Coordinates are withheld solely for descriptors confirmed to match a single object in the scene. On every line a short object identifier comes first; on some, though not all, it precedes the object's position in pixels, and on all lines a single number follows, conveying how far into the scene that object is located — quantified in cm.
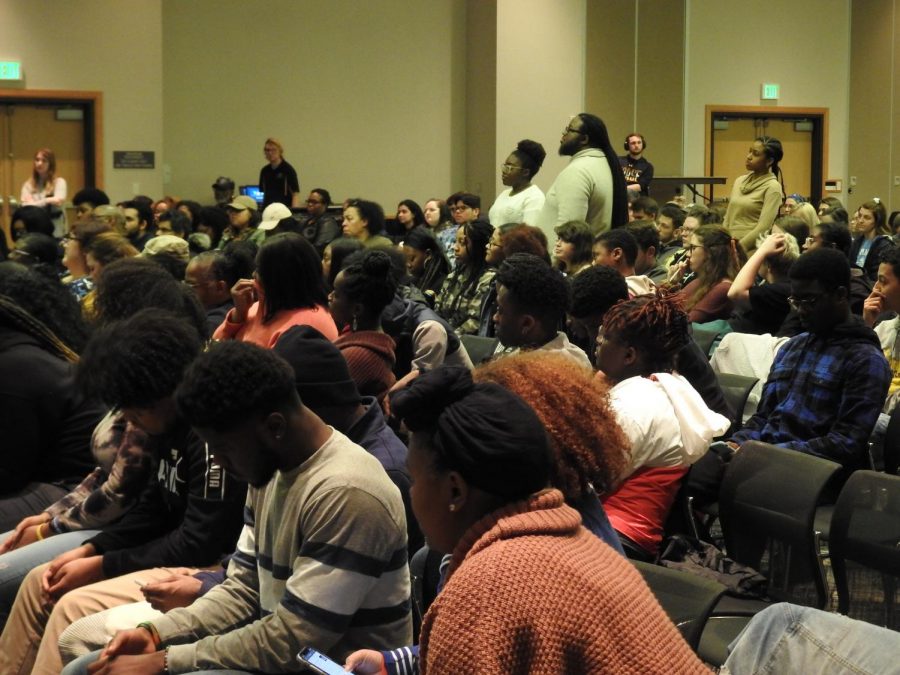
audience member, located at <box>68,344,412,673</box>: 221
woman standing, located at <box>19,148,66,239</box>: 1259
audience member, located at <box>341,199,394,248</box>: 823
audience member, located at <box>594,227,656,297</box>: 582
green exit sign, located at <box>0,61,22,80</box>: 1289
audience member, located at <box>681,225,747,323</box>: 604
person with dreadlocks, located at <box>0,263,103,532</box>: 345
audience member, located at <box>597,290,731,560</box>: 290
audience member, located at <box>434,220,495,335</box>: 668
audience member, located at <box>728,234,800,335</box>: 568
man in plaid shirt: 381
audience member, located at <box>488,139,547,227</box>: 779
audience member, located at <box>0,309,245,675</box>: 278
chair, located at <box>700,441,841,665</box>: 296
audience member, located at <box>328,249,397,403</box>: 414
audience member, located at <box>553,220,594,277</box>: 642
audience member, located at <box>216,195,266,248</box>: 1055
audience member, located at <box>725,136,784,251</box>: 864
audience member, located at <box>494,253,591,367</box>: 402
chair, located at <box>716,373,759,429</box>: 427
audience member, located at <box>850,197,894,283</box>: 973
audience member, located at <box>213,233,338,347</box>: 438
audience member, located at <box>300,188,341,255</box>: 1059
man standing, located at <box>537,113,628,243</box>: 673
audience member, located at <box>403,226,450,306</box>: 742
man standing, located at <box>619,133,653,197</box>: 1232
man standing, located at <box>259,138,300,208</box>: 1347
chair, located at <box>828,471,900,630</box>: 281
